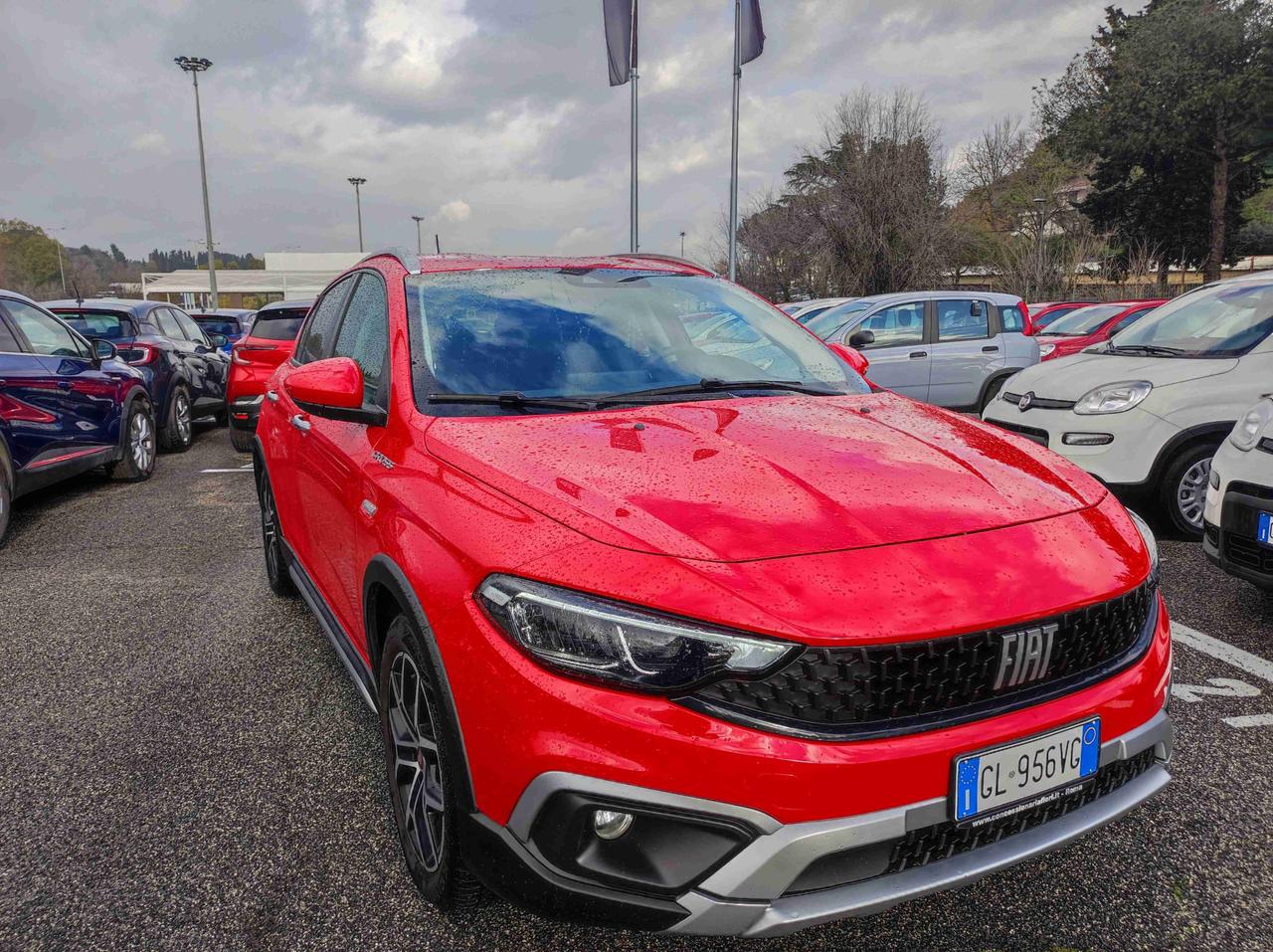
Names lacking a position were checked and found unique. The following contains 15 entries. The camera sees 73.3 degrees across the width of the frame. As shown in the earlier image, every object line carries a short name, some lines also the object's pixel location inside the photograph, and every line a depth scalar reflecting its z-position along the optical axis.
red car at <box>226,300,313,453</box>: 7.98
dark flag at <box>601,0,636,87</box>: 17.09
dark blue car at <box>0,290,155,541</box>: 5.58
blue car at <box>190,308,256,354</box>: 15.66
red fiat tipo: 1.46
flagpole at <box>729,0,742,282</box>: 17.03
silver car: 9.96
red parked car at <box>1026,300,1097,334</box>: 17.12
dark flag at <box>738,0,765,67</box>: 16.77
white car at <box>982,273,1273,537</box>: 4.98
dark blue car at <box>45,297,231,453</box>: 8.82
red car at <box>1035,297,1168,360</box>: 12.30
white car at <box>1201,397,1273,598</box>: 3.40
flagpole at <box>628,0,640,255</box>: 17.98
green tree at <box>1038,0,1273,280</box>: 29.95
